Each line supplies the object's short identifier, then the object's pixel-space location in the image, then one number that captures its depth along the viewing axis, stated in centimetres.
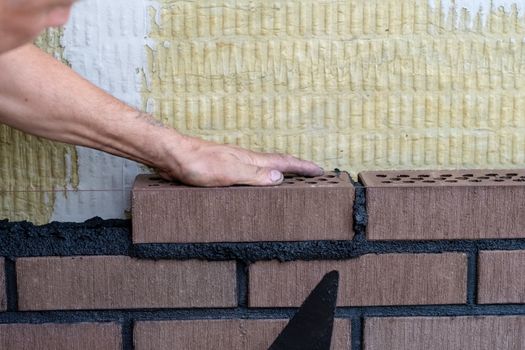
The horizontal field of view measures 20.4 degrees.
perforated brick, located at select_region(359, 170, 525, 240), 165
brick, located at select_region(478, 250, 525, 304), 167
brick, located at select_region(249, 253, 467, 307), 167
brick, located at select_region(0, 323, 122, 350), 168
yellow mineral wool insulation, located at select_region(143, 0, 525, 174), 173
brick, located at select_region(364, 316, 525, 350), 168
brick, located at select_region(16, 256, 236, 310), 166
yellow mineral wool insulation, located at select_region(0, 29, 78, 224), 175
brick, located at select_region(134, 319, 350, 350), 168
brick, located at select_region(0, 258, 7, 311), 167
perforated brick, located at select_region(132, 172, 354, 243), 165
